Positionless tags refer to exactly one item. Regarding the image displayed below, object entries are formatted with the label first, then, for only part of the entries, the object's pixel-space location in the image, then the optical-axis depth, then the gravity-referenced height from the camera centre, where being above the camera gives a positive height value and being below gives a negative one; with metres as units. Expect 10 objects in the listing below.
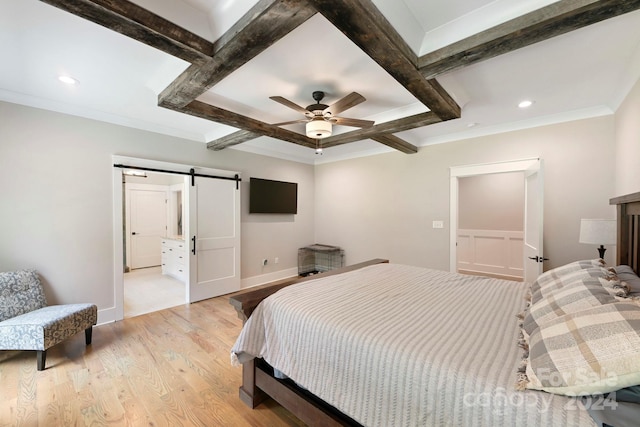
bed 0.92 -0.63
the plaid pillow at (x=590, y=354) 0.78 -0.47
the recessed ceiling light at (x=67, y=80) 2.29 +1.17
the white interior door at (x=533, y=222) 2.77 -0.13
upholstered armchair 2.14 -0.98
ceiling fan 2.40 +0.89
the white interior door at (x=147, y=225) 6.09 -0.41
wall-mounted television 4.64 +0.25
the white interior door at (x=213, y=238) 3.91 -0.46
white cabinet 4.90 -1.00
